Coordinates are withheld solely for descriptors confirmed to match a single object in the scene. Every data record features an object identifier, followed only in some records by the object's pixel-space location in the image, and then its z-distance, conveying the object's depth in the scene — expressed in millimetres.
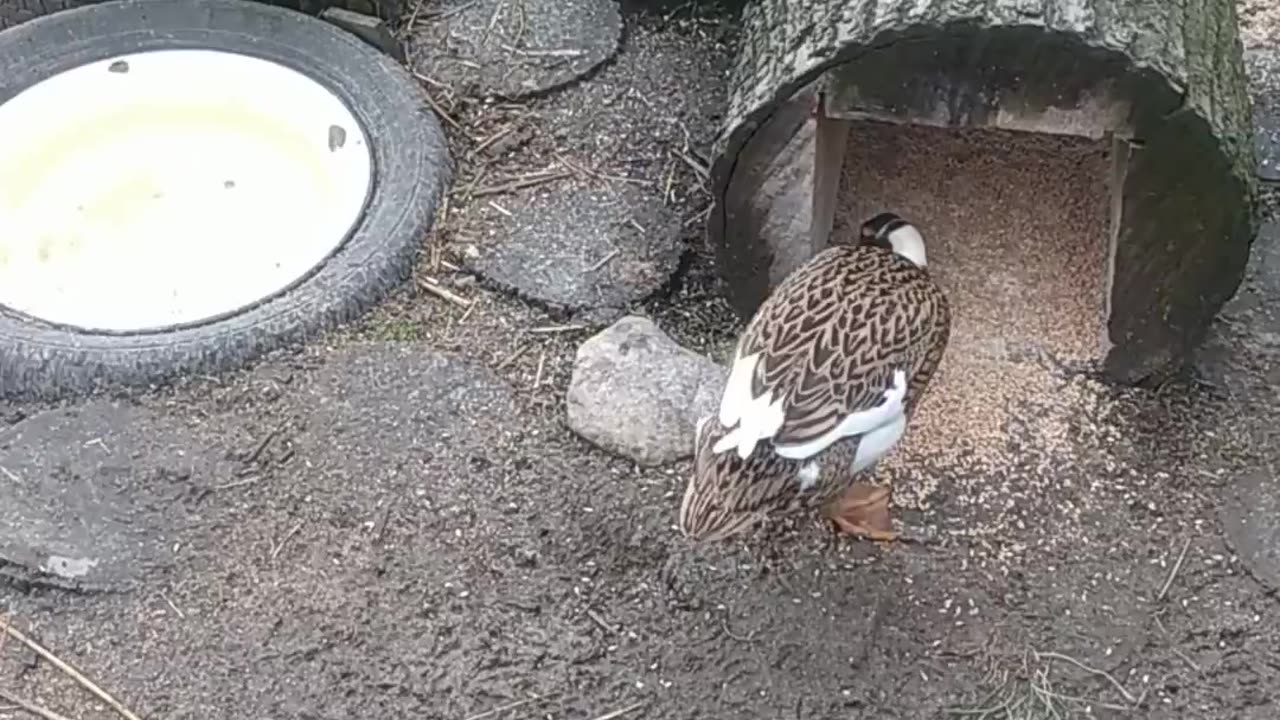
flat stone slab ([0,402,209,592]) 2943
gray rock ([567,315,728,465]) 3135
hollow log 2756
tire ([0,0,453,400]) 3244
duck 2756
